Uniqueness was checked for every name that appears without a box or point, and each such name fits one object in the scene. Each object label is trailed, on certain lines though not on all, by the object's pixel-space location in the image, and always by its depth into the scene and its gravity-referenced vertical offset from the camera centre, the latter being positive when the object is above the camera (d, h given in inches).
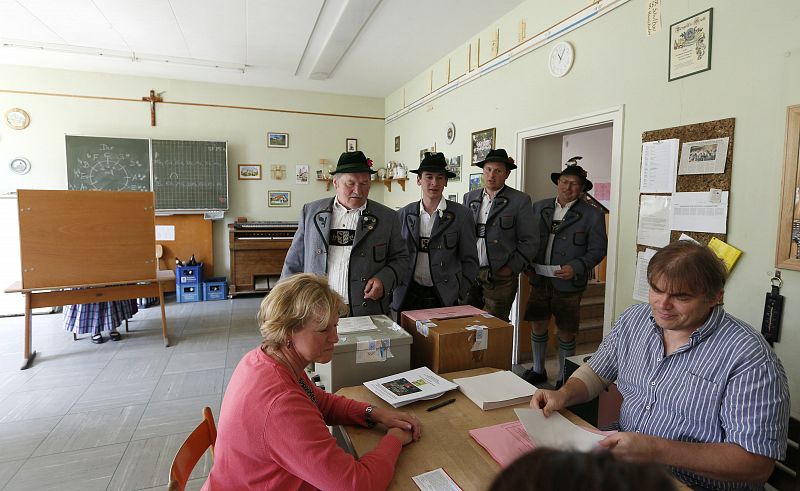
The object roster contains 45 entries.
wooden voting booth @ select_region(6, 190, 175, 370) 140.9 -12.7
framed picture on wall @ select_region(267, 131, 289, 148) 258.7 +44.7
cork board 82.9 +13.6
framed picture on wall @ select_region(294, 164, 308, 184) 265.7 +25.3
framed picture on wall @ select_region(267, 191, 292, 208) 262.5 +9.1
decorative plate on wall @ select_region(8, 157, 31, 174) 216.8 +22.6
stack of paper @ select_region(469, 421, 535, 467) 44.9 -24.6
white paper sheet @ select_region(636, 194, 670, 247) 95.3 -0.4
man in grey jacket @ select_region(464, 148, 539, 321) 125.1 -5.3
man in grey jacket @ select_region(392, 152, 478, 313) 110.1 -8.5
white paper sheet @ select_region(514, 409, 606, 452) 46.9 -24.2
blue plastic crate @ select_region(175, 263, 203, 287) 235.3 -34.4
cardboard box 67.1 -20.1
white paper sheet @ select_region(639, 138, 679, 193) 93.1 +12.0
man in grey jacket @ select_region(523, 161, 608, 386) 122.6 -10.2
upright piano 243.3 -21.1
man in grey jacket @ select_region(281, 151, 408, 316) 95.7 -6.0
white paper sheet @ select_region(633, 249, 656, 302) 101.0 -14.5
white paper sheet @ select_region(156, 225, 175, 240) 241.1 -11.3
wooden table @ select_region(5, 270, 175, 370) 143.8 -29.2
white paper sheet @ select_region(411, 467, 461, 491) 40.4 -25.5
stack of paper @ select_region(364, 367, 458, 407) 56.0 -23.5
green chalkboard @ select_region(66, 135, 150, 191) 223.3 +25.3
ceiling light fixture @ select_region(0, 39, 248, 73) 184.7 +72.2
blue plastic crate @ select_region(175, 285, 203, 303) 236.1 -44.5
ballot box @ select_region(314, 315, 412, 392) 63.2 -21.4
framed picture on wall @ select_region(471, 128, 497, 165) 163.0 +28.7
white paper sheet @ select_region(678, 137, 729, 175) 83.9 +12.8
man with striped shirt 42.9 -18.4
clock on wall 121.0 +46.0
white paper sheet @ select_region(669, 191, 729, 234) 84.4 +1.4
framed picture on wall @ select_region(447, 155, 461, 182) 186.5 +22.5
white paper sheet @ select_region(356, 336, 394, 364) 64.0 -20.4
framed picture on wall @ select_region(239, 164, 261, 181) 255.0 +24.8
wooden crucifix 234.4 +61.1
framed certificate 85.7 +36.1
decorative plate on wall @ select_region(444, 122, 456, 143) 190.1 +37.4
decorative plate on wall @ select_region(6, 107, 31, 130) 214.8 +45.9
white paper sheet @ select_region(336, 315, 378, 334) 69.2 -18.3
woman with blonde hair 39.6 -20.0
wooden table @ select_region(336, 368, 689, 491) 42.5 -25.2
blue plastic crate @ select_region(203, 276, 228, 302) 241.1 -43.2
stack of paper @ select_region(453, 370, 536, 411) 55.8 -23.7
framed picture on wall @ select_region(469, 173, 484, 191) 170.3 +14.3
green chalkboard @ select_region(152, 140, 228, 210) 236.5 +21.3
